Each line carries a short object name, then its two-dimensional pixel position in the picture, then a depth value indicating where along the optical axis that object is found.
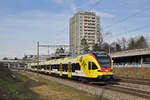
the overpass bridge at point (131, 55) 45.50
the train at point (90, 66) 18.30
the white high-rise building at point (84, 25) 123.94
